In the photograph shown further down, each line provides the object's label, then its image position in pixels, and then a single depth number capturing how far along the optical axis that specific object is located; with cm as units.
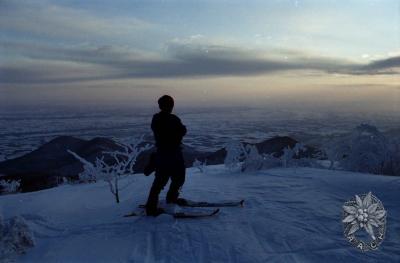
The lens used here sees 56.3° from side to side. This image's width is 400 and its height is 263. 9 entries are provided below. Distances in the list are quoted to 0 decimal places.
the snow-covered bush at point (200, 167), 1149
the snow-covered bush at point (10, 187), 2362
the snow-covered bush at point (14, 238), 454
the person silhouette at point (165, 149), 572
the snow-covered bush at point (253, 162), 1028
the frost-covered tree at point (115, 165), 767
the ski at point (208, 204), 597
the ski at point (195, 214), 546
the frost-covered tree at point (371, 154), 980
